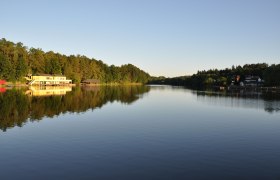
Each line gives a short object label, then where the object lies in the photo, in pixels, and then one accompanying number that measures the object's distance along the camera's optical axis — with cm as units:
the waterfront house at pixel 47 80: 13888
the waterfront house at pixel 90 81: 18162
